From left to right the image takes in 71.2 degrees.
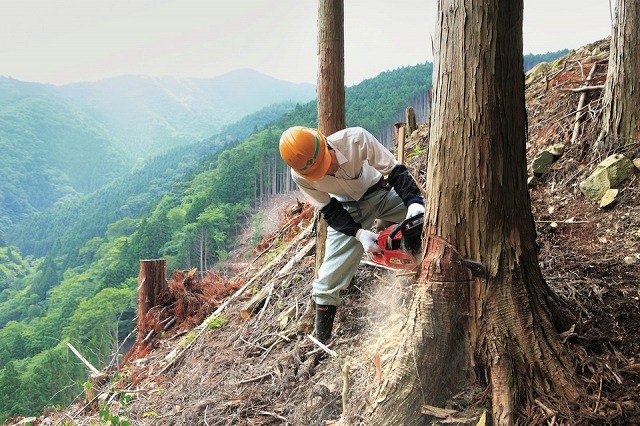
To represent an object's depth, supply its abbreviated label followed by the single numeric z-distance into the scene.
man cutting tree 2.78
